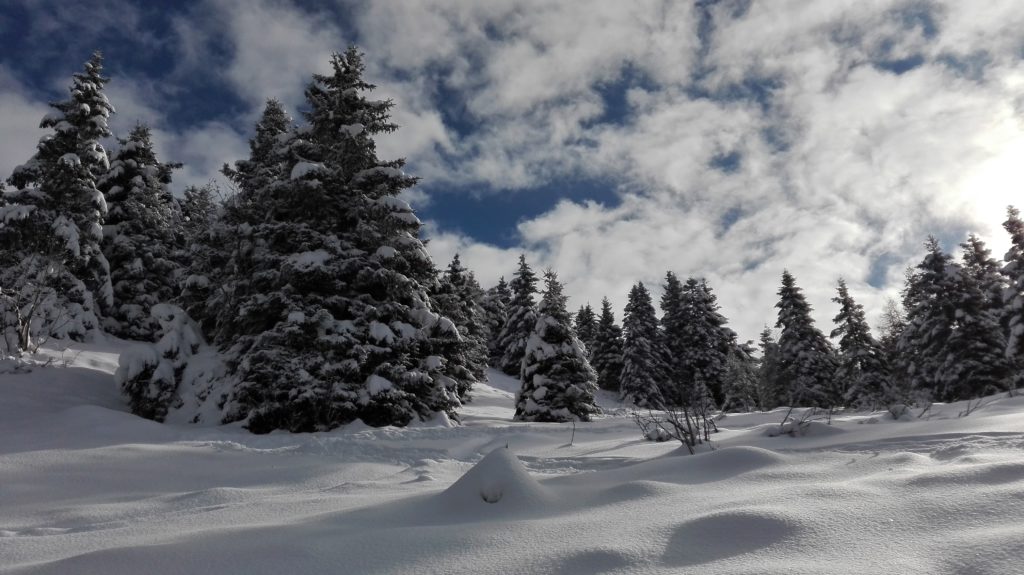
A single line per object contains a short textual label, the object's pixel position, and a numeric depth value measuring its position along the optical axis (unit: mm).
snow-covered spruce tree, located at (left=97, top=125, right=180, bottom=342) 22562
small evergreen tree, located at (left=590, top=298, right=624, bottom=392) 43938
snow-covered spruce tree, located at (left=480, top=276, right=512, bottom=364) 49500
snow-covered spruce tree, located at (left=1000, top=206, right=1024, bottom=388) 20875
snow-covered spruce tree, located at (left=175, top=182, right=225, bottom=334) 16938
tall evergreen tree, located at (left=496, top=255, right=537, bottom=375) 33781
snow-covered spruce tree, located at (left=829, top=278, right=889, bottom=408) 29000
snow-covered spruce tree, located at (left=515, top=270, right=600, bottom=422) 19609
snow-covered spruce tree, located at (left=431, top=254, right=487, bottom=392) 24375
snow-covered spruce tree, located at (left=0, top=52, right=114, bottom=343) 16109
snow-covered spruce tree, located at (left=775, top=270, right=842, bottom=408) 30828
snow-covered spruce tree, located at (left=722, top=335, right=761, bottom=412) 34625
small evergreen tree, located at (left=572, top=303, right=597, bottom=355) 48897
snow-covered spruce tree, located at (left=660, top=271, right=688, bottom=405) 39719
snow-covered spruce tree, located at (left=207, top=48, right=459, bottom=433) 11578
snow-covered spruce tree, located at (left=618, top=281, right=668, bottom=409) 37281
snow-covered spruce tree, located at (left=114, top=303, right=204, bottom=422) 12539
